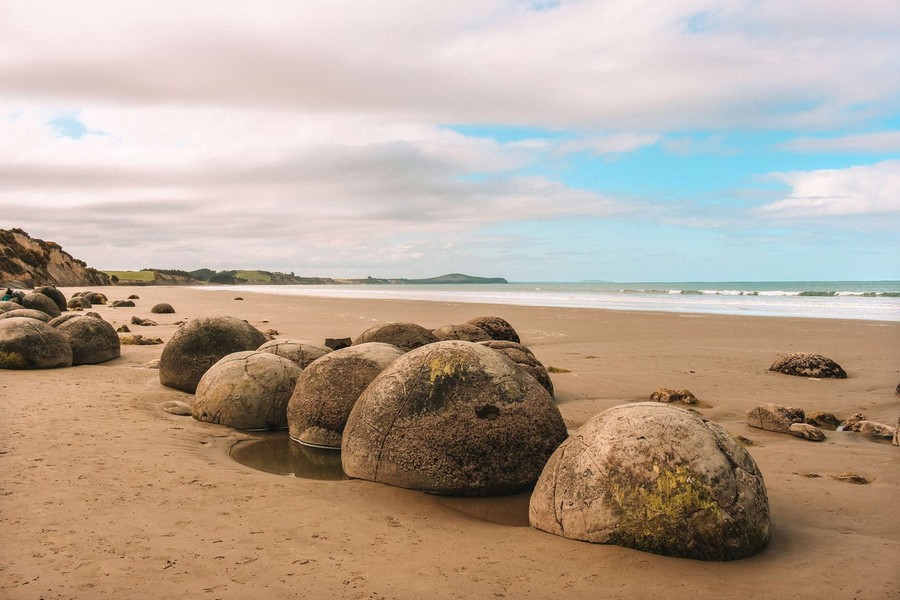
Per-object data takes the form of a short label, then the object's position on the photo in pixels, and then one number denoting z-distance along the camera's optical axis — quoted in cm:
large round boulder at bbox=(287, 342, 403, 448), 727
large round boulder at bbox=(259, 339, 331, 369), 938
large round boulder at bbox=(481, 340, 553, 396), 921
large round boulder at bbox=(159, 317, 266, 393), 1007
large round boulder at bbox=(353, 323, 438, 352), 968
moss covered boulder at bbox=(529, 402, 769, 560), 421
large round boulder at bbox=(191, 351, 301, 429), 816
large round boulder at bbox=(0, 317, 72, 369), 1109
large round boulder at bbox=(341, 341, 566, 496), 561
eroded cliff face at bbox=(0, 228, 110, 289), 6010
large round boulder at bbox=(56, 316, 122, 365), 1238
